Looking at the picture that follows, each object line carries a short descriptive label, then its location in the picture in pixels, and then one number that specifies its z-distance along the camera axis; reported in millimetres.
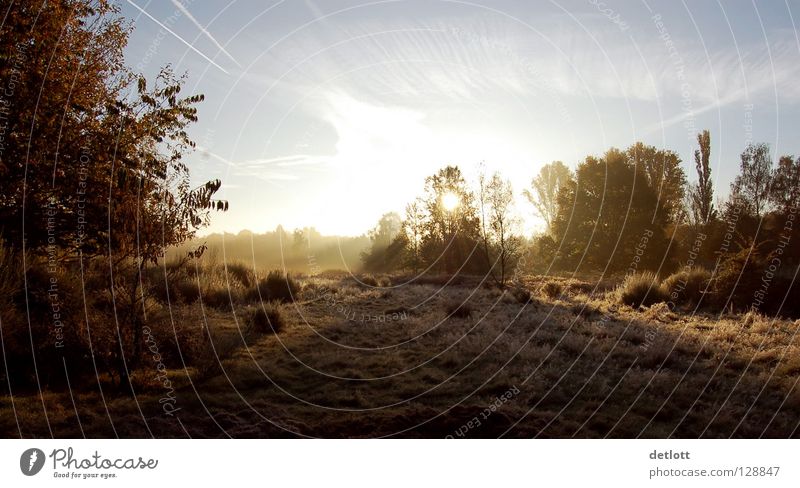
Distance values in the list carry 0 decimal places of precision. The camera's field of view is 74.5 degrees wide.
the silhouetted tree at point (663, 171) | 43656
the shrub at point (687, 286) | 22203
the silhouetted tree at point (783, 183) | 38281
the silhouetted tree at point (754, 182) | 38703
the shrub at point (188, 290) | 19422
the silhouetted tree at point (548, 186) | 62156
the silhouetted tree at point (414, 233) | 39684
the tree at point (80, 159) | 9773
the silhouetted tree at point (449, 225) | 36438
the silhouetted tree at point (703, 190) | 39406
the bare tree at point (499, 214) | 30750
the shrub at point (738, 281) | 20609
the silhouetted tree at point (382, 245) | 53603
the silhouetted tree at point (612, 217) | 39594
